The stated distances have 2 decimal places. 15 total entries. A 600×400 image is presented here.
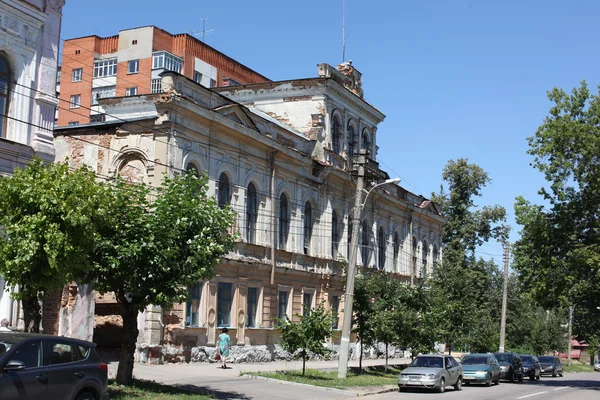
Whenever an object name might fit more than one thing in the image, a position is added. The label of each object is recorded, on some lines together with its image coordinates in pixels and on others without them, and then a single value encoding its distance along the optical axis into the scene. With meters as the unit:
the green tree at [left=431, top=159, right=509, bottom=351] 66.50
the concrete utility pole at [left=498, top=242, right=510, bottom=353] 50.77
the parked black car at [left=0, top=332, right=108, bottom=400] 11.29
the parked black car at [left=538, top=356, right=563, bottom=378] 47.19
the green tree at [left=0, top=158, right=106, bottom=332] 14.45
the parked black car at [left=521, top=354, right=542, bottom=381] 40.22
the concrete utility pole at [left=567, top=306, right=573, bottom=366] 77.89
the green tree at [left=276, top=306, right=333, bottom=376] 25.06
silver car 25.91
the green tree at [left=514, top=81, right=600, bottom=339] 32.91
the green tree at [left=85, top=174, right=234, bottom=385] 17.36
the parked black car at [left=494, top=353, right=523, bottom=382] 35.88
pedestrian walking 27.97
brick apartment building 57.19
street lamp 26.16
